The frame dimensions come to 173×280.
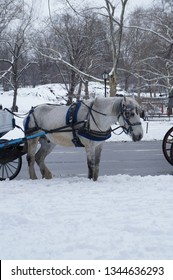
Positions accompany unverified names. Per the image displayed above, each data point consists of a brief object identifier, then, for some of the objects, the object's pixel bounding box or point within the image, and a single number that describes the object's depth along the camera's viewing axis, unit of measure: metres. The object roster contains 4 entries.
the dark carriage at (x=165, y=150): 9.93
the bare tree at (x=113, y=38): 23.73
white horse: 7.67
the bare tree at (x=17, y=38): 34.62
